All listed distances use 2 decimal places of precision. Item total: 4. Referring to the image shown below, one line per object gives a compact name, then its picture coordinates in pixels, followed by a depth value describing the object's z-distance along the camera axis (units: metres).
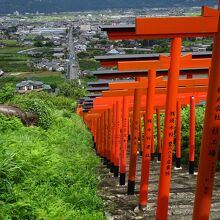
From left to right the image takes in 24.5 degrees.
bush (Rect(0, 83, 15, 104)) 24.88
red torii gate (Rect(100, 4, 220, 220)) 6.13
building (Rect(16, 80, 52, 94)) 76.00
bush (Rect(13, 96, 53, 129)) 19.25
